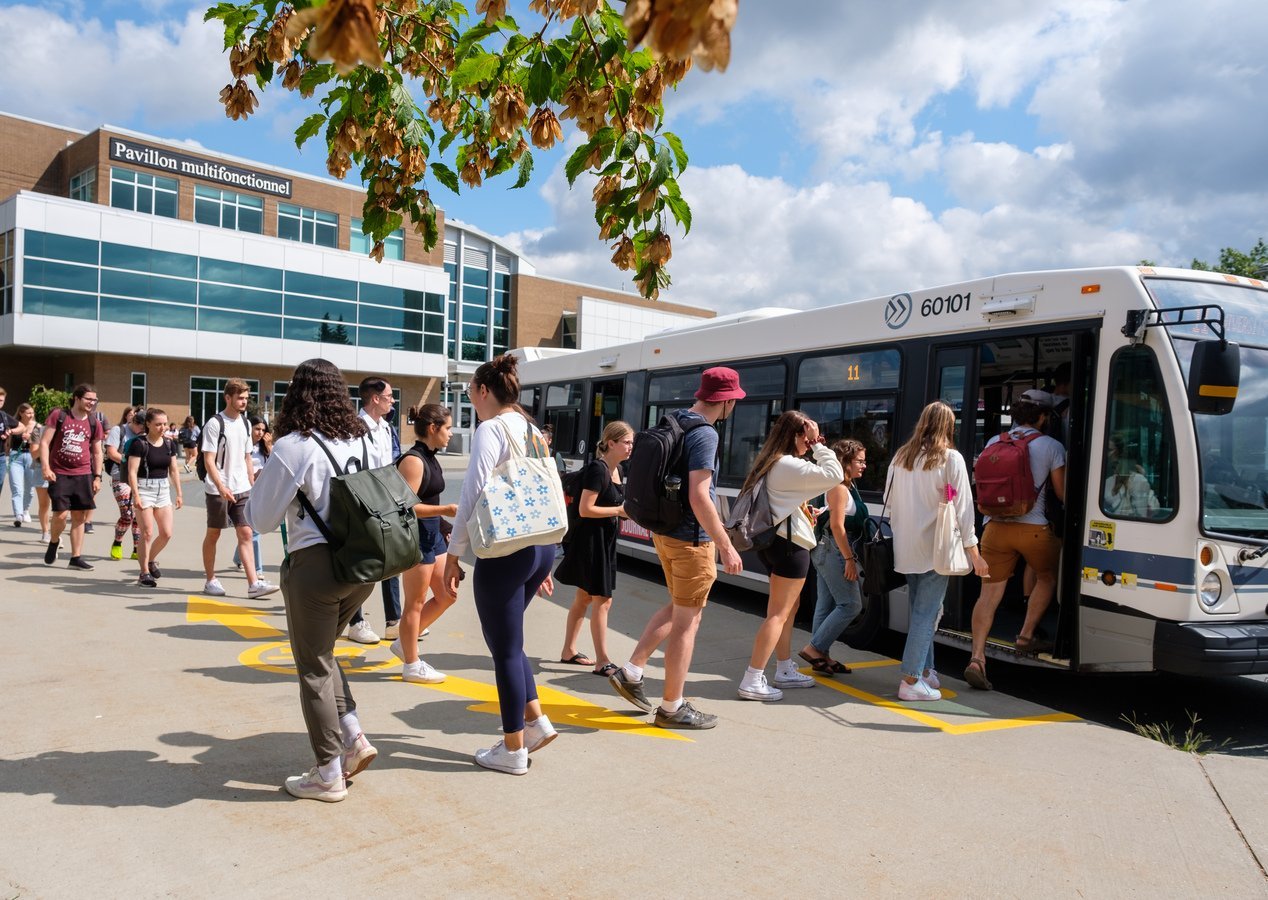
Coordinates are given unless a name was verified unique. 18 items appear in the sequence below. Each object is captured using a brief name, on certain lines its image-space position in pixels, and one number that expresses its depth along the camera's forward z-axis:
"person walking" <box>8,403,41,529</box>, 12.48
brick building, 35.53
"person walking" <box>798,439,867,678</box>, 6.12
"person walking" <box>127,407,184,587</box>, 8.52
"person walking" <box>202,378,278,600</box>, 8.05
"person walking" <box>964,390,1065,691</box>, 6.09
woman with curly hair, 3.75
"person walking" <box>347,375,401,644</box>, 6.25
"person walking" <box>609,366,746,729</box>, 4.77
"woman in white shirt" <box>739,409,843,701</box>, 5.34
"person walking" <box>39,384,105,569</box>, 9.14
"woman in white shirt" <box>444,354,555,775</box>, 4.10
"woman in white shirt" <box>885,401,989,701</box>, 5.65
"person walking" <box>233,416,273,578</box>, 8.95
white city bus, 5.40
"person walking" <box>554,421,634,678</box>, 6.06
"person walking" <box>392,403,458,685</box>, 5.67
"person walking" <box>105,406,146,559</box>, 9.53
